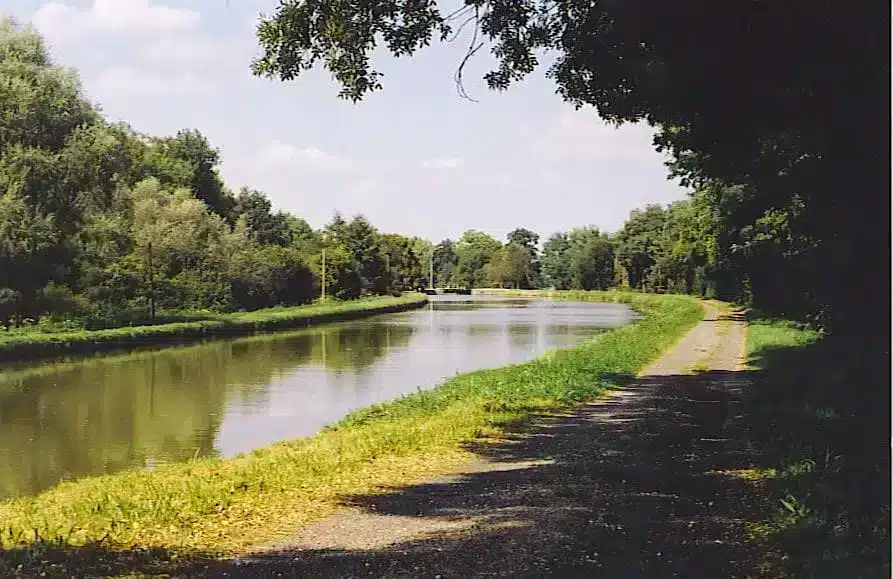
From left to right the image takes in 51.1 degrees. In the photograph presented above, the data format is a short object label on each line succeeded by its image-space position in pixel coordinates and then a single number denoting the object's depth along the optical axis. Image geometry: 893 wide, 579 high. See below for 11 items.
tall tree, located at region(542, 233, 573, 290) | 129.50
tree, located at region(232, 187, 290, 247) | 85.21
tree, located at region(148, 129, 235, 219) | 64.44
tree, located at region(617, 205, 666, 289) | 98.59
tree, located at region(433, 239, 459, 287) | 151.62
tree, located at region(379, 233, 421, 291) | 98.75
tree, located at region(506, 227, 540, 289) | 139.62
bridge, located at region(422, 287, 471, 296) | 131.12
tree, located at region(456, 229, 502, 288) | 144.62
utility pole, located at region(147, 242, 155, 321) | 45.77
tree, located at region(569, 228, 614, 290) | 113.75
